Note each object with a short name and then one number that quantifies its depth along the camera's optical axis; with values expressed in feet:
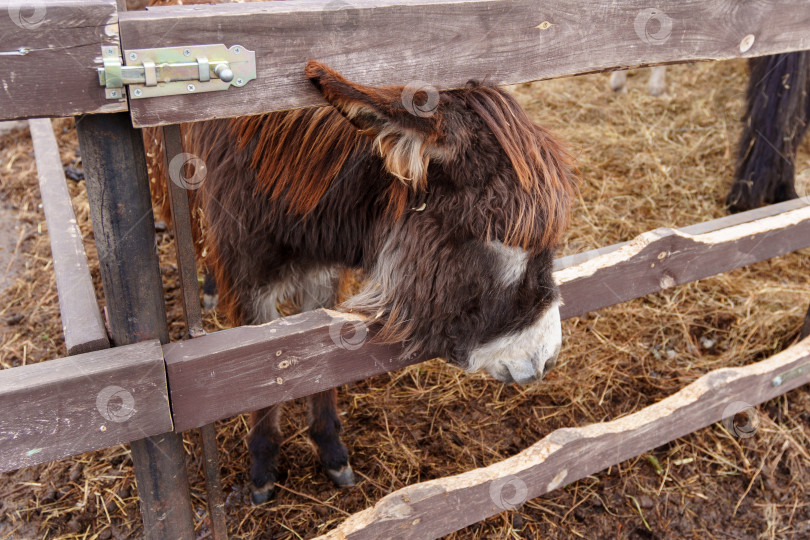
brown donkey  5.25
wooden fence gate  3.82
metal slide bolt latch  3.81
